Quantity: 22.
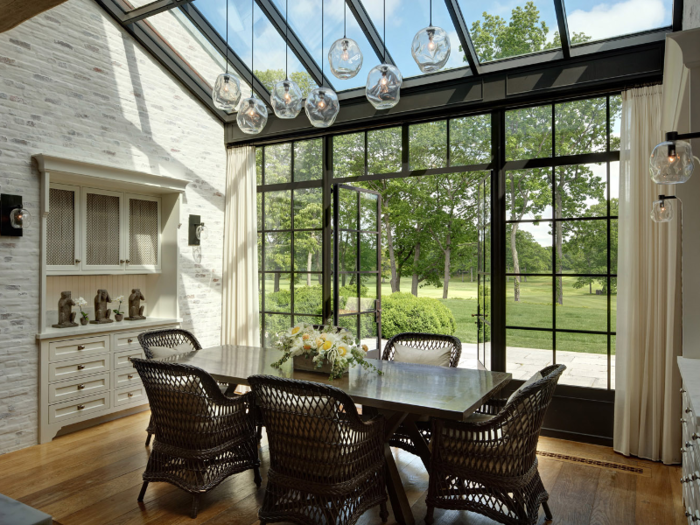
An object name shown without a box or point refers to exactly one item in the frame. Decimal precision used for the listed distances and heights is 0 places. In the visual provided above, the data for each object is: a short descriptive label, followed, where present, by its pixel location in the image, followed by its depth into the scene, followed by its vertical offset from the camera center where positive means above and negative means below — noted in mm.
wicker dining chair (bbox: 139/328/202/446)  3814 -605
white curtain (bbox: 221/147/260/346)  5621 +71
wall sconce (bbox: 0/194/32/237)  3812 +384
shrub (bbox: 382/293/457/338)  10586 -1109
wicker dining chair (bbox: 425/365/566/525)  2445 -990
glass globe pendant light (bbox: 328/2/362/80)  2457 +1034
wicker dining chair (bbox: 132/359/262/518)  2789 -947
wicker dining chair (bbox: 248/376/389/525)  2367 -935
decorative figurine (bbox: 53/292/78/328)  4297 -400
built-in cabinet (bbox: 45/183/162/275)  4297 +313
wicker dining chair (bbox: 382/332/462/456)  3320 -618
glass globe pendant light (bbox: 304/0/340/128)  2689 +871
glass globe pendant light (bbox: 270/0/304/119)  2758 +937
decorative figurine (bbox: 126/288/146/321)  4910 -403
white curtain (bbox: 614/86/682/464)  3520 -291
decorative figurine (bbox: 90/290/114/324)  4579 -394
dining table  2500 -685
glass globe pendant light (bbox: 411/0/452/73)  2262 +1001
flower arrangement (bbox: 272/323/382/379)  2992 -507
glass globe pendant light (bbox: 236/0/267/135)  2879 +873
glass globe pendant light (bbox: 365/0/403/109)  2463 +900
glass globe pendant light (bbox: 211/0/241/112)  2738 +962
